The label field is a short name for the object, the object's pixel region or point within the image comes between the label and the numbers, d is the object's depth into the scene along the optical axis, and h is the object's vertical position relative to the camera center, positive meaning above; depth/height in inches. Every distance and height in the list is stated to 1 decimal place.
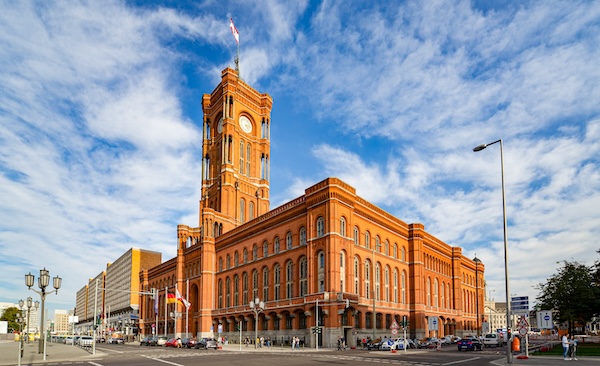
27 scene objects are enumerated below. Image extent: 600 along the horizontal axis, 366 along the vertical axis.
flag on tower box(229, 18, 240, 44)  3725.4 +1778.0
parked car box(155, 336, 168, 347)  2999.8 -470.2
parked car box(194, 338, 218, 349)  2355.8 -385.1
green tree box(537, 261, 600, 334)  2086.6 -147.3
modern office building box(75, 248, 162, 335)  5994.1 -272.1
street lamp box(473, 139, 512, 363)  1065.6 +30.0
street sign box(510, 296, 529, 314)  1190.5 -102.7
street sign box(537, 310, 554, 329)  1302.9 -153.1
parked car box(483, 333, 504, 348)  2447.1 -387.3
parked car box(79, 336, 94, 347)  2706.7 -422.8
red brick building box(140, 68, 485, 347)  2363.4 +5.9
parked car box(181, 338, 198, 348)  2524.4 -411.9
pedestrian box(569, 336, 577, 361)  1276.1 -225.4
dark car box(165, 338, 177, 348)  2764.0 -446.5
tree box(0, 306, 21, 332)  6791.3 -745.3
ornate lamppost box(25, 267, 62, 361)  1173.1 -37.3
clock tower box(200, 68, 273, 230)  3710.6 +910.3
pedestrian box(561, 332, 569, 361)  1278.3 -212.6
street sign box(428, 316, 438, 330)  1899.6 -233.5
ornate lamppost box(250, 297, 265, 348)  2156.7 -183.6
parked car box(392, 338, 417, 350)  2034.2 -342.0
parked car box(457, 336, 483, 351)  2048.5 -343.0
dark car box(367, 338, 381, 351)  2140.7 -356.2
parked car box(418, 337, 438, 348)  2409.0 -398.0
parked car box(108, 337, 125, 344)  3745.1 -578.5
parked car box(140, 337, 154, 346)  3196.4 -508.4
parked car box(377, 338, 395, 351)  2021.4 -336.8
